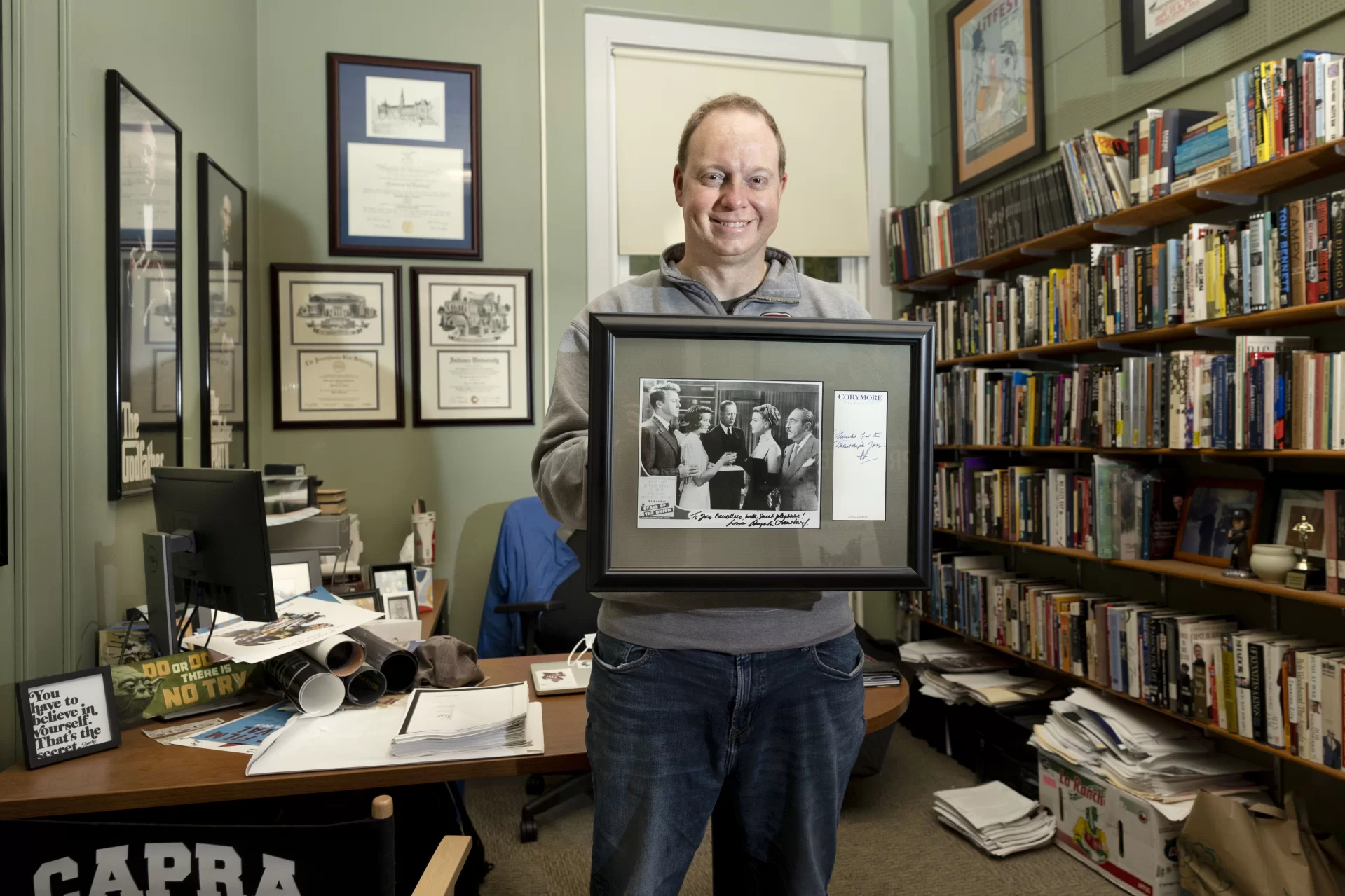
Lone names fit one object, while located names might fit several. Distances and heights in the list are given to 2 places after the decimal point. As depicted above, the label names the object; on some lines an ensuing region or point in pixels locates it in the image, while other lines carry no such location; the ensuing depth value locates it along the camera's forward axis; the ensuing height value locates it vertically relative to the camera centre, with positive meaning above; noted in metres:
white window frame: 3.57 +1.52
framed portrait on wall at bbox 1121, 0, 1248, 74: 2.43 +1.25
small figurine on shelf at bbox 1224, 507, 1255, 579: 2.23 -0.26
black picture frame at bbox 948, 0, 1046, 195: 3.15 +1.27
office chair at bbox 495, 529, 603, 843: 2.80 -0.57
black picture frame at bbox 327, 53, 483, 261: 3.35 +1.25
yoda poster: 1.50 -0.41
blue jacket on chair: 3.03 -0.43
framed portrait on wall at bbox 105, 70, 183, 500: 1.98 +0.42
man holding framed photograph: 1.02 -0.30
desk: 1.24 -0.48
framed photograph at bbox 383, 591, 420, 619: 2.51 -0.45
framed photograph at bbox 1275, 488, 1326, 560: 2.06 -0.18
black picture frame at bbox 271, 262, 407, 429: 3.31 +0.41
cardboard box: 2.14 -1.03
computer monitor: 1.54 -0.17
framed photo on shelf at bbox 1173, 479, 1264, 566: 2.31 -0.20
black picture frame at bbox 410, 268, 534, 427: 3.44 +0.44
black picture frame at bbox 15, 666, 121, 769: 1.33 -0.42
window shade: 3.61 +1.34
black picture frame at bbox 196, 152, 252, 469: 2.57 +0.59
